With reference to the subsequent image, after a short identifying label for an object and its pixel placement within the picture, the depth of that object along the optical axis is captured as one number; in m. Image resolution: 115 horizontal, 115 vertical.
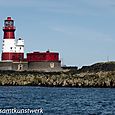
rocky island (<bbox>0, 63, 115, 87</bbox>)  94.56
